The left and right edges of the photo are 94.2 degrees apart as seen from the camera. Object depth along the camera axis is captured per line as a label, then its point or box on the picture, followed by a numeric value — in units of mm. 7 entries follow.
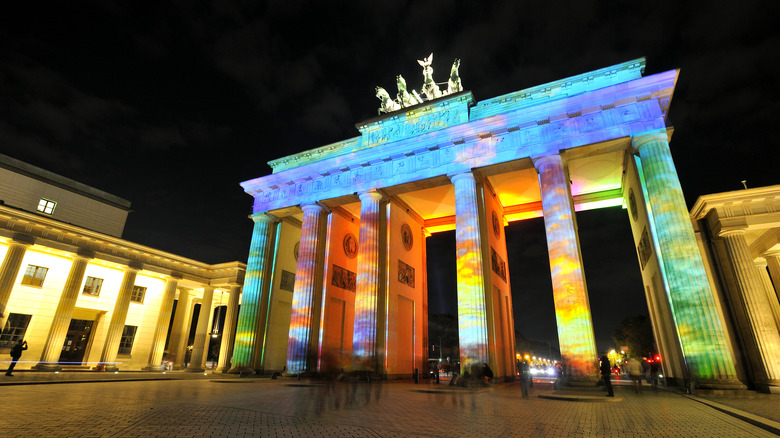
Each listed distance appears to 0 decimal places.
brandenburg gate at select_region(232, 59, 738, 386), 14727
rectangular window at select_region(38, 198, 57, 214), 29094
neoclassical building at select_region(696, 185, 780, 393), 15305
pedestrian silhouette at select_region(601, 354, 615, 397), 12288
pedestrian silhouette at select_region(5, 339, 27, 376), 16778
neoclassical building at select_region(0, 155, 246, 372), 23594
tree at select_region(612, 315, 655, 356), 53906
